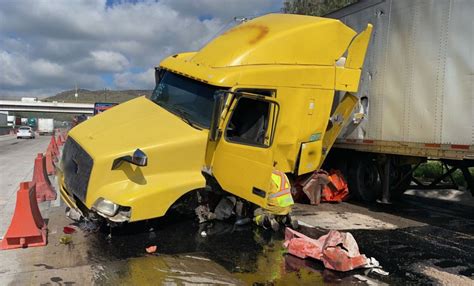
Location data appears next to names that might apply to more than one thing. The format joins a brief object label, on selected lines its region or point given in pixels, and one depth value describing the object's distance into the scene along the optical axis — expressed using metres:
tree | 21.12
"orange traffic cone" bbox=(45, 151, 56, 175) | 12.27
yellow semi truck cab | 5.90
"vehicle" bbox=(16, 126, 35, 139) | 44.78
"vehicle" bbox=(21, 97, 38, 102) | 118.09
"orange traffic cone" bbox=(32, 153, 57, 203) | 9.26
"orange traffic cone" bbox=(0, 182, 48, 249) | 5.99
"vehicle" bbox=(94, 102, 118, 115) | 37.33
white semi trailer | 7.19
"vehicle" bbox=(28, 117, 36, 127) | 92.09
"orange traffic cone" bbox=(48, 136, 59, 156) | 16.07
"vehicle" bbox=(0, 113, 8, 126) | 67.68
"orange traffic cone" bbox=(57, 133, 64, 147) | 22.93
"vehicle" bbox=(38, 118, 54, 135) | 70.84
